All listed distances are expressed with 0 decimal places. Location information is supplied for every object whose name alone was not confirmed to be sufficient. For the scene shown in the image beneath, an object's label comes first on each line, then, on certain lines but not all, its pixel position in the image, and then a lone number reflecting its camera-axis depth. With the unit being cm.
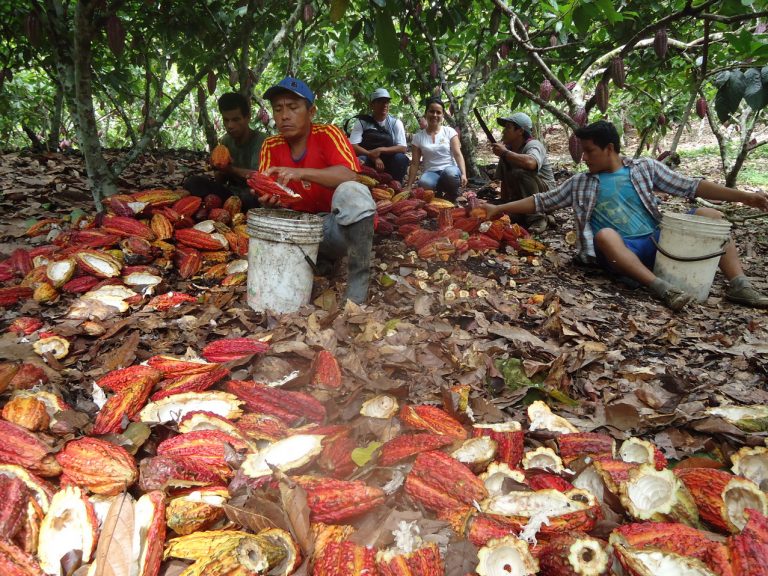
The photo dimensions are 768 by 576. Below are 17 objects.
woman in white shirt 530
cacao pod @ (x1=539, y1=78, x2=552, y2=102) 498
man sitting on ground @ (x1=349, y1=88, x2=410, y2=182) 551
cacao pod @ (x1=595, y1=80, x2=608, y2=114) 310
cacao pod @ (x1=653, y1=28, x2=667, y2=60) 330
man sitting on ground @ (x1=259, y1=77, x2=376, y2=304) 257
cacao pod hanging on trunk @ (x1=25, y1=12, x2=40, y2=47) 307
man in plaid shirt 317
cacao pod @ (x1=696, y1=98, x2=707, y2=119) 555
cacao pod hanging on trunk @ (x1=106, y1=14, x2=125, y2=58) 304
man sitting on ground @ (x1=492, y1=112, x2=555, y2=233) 448
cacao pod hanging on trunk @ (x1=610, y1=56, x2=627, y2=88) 319
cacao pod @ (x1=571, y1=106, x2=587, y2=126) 351
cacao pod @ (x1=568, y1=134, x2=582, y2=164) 431
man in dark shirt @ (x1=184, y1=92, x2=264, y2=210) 375
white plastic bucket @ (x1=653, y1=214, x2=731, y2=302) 299
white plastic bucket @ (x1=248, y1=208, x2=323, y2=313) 239
